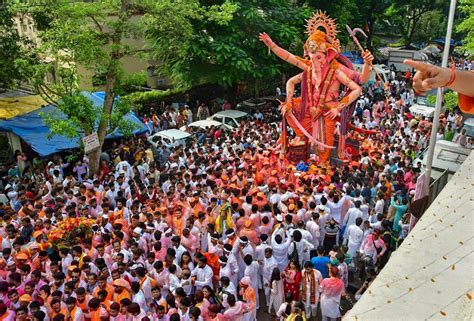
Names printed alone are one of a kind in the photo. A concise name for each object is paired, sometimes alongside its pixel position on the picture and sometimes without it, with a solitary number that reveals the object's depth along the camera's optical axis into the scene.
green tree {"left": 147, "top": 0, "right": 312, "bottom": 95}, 17.56
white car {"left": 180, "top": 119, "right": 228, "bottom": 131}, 16.51
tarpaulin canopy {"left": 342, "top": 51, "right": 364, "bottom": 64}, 27.58
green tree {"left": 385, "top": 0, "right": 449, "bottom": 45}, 33.75
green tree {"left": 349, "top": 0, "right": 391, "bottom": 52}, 27.36
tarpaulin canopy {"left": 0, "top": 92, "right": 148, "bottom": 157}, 13.34
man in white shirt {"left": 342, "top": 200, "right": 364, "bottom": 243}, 8.59
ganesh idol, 12.76
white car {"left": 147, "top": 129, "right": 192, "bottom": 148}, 14.50
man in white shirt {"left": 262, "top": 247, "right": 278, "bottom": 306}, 7.35
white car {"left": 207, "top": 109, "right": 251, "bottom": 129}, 17.33
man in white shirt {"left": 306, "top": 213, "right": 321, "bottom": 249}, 8.35
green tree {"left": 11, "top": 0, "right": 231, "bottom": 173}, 11.00
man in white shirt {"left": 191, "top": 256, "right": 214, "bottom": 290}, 6.96
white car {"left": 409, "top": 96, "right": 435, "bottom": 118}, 17.69
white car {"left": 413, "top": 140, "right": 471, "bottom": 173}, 8.80
